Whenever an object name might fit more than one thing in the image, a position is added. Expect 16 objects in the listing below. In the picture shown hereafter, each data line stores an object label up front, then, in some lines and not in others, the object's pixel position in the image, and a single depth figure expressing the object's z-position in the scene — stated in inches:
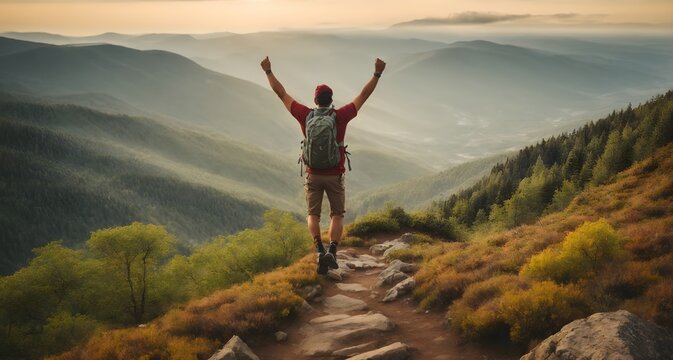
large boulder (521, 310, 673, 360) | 210.2
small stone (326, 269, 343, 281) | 540.1
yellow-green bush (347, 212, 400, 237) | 952.4
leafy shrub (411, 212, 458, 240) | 1059.0
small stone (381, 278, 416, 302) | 458.8
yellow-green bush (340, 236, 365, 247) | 853.2
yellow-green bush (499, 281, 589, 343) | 283.1
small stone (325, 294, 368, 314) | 435.8
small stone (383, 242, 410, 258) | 721.2
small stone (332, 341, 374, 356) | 323.9
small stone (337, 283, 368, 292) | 510.3
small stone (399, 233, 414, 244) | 847.1
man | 407.5
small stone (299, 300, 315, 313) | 424.4
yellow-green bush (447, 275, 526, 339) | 302.7
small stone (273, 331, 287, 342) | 365.1
